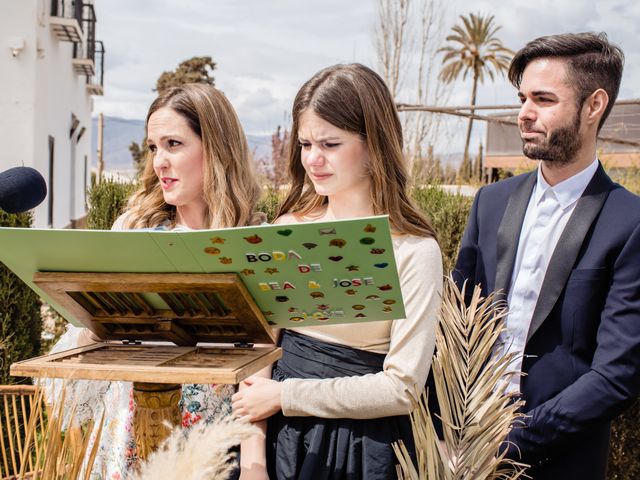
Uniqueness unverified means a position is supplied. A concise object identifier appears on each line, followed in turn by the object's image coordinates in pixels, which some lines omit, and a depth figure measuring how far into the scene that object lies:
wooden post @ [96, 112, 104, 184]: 24.33
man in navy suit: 2.04
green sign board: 1.24
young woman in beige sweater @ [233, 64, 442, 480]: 1.78
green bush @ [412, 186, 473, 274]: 5.24
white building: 12.84
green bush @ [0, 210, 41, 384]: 4.05
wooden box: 1.33
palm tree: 37.12
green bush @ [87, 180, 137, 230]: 5.96
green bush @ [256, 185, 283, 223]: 5.37
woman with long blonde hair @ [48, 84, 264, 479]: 2.12
